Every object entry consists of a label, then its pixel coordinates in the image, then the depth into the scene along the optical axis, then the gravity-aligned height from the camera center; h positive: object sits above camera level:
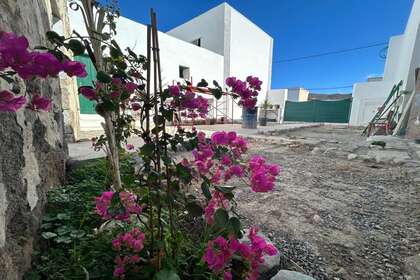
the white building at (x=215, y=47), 6.94 +2.99
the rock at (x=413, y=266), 0.85 -0.66
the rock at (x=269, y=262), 0.80 -0.61
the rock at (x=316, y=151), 3.37 -0.58
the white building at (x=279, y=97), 13.05 +1.29
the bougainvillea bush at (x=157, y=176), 0.45 -0.19
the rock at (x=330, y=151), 3.27 -0.56
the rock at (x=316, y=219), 1.28 -0.67
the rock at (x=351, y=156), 2.88 -0.56
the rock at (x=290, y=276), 0.72 -0.59
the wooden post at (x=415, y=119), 4.10 +0.02
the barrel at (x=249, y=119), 6.20 -0.11
